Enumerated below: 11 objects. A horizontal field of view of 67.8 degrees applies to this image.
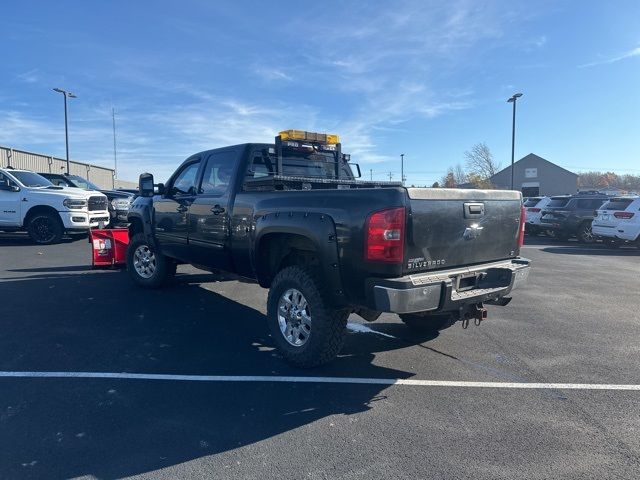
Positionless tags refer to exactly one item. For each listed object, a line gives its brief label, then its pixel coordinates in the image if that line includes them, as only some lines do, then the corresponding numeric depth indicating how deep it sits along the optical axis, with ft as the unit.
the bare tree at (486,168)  202.69
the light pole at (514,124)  96.58
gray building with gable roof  177.34
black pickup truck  12.28
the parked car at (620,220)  47.73
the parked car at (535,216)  62.82
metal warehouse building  104.12
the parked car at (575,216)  57.16
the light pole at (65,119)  93.86
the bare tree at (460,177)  216.39
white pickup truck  43.09
